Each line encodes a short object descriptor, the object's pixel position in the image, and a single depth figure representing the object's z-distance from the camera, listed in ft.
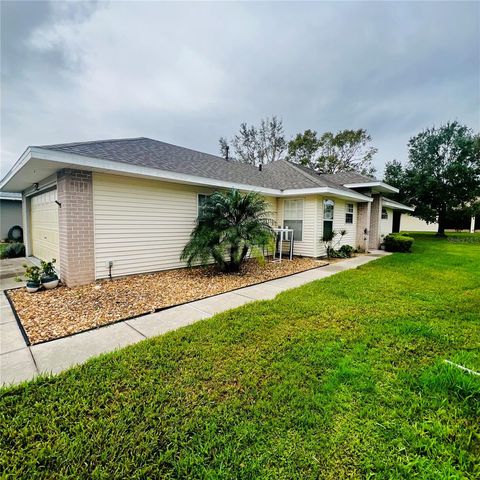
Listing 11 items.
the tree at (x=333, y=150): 87.81
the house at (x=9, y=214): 47.55
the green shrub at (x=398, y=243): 41.16
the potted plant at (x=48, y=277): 17.76
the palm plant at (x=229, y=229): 22.18
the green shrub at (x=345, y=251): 36.46
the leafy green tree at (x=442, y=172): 63.62
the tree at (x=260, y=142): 87.35
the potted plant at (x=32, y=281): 17.06
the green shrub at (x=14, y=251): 33.98
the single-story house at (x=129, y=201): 18.17
